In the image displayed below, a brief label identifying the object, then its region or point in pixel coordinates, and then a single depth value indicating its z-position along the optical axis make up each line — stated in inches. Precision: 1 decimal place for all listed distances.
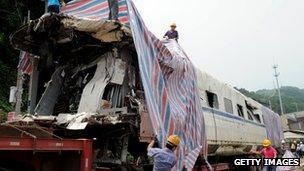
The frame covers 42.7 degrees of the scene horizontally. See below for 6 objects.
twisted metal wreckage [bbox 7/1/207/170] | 266.5
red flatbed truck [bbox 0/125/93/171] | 178.5
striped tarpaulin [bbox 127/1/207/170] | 269.3
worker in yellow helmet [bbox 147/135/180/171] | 253.0
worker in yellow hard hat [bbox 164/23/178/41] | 436.7
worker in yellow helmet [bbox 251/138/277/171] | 491.8
